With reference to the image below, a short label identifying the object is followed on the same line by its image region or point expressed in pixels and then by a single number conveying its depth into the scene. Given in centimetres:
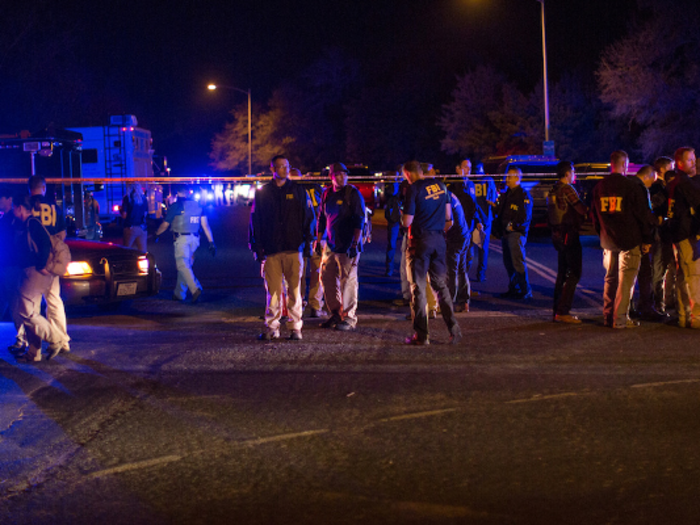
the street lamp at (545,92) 2958
